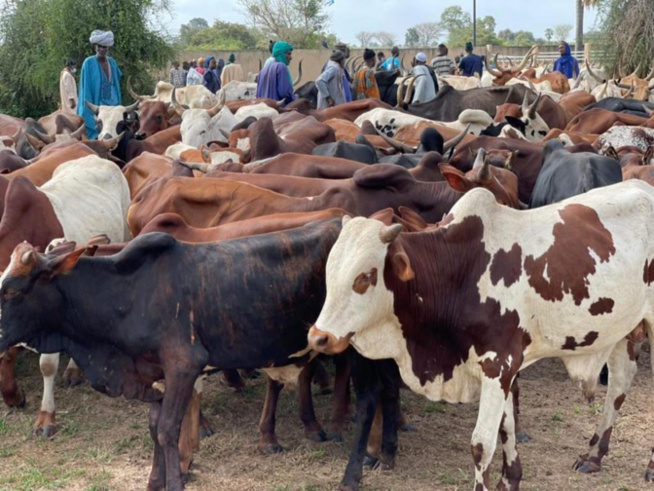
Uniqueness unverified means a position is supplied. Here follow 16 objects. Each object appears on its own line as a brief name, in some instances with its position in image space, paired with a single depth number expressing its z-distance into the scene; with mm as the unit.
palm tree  40000
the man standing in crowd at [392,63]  20917
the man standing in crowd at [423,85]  15273
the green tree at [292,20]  40031
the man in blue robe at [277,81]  14062
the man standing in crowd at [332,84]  13695
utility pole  44188
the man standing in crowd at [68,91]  13875
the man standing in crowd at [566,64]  21688
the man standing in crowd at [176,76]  20875
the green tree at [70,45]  17141
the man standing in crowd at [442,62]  20703
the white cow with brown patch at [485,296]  4328
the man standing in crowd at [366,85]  15895
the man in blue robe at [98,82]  11125
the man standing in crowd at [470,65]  22141
